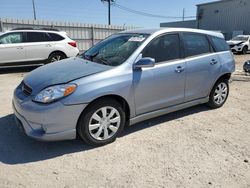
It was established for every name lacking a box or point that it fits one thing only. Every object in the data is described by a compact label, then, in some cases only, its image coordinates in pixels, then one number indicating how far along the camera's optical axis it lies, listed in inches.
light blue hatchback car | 95.3
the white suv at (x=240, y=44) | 574.4
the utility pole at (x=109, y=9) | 1152.0
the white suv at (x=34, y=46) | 270.6
